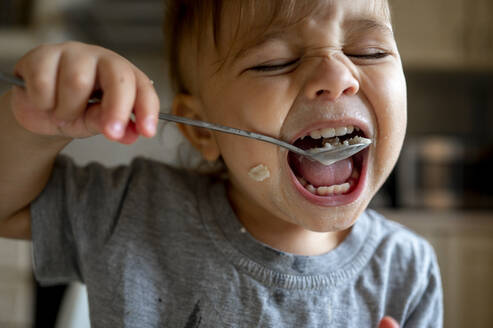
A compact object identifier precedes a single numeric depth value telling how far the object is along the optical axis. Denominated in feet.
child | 1.62
